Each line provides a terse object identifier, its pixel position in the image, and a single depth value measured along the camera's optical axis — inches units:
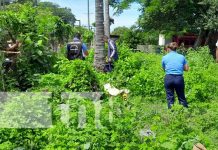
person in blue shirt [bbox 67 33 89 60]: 406.4
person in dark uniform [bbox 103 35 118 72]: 395.4
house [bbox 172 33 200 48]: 1364.6
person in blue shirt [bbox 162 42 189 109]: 271.3
